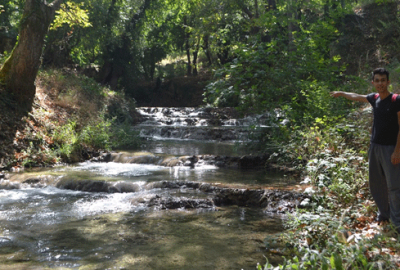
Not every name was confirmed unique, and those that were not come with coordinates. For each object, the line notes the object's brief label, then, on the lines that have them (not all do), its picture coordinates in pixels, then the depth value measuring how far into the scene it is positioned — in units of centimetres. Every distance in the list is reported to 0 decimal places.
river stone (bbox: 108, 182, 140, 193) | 819
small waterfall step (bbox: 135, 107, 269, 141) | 1680
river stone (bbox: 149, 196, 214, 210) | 682
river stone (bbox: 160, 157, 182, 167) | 1104
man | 429
